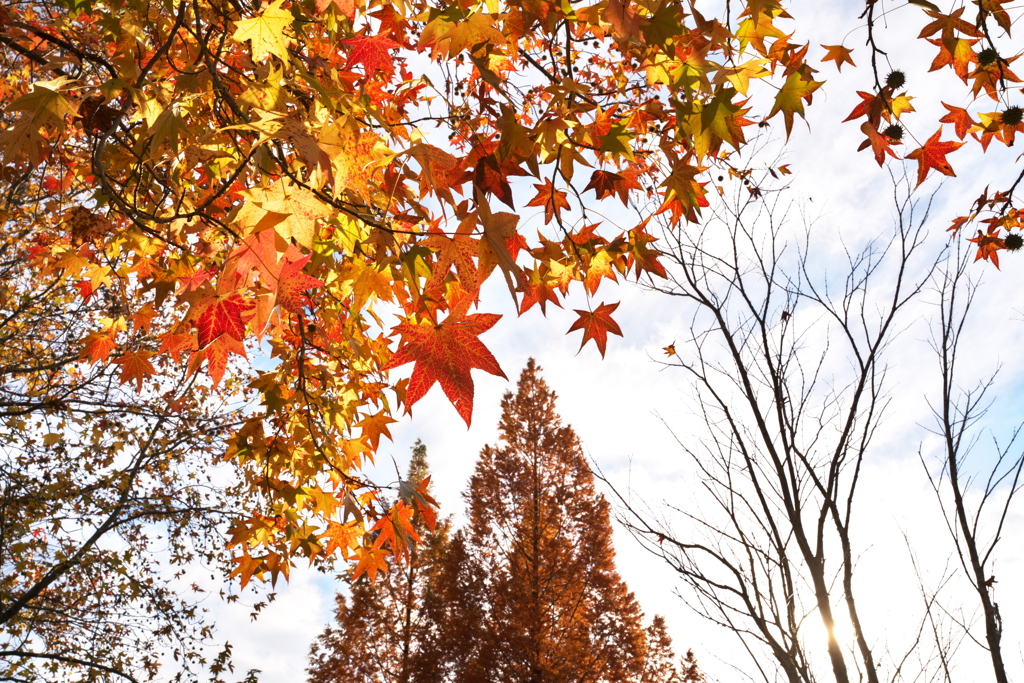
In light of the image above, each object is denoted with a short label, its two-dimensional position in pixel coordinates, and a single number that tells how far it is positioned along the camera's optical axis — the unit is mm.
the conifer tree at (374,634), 16562
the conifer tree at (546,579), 12805
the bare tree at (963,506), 2778
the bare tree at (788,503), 2986
